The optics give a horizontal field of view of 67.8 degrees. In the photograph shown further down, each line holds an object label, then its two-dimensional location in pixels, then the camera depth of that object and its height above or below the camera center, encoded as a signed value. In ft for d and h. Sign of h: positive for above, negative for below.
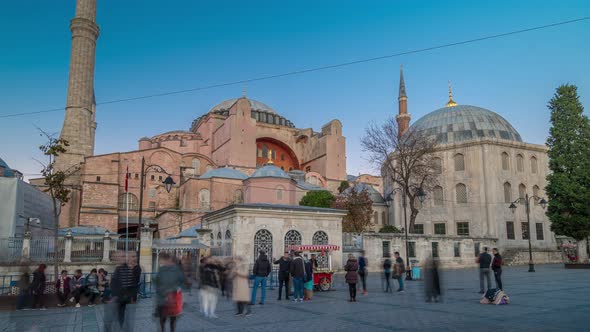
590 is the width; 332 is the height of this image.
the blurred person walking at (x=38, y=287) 36.91 -4.17
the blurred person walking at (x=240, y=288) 30.32 -3.62
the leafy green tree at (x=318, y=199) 128.88 +10.58
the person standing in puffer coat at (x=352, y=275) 37.90 -3.56
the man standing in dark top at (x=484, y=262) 38.93 -2.57
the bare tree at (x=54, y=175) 58.03 +8.27
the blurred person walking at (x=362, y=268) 44.21 -3.39
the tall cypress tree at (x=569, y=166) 90.99 +14.05
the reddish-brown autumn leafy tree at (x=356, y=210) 119.26 +6.49
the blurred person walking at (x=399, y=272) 46.11 -4.04
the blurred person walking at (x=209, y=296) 30.60 -4.20
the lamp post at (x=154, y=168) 148.72 +23.06
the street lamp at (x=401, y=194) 65.74 +10.44
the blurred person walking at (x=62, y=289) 38.55 -4.56
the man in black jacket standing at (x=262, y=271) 36.80 -3.01
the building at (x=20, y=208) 81.92 +5.75
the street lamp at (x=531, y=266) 77.13 -5.97
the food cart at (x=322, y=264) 47.29 -3.71
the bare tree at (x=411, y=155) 108.68 +19.98
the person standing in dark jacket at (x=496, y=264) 38.79 -2.76
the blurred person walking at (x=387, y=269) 45.60 -3.65
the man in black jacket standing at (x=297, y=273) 38.52 -3.33
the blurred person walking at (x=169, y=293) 21.34 -2.76
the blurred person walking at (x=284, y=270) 39.75 -3.19
